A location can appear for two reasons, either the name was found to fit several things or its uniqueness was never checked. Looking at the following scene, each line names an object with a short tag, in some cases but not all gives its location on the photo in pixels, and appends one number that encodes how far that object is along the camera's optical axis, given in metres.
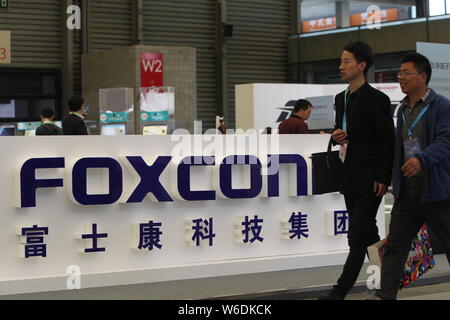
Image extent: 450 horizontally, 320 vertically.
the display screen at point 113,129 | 14.58
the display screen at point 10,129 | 15.24
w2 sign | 18.89
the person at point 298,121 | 10.15
